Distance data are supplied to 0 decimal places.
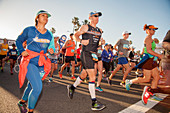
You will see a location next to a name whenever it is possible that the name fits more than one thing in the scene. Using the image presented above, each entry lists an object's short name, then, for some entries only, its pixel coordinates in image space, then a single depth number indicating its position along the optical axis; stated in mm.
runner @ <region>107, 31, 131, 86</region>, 5520
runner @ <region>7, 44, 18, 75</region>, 8539
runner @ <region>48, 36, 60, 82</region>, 6738
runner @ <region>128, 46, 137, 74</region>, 9662
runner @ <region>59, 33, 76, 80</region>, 7293
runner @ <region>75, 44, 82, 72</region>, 10080
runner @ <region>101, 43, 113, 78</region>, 7536
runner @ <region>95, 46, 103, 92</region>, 4668
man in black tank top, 3168
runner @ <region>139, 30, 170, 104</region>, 2543
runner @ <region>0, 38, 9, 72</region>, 9314
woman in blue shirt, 2258
